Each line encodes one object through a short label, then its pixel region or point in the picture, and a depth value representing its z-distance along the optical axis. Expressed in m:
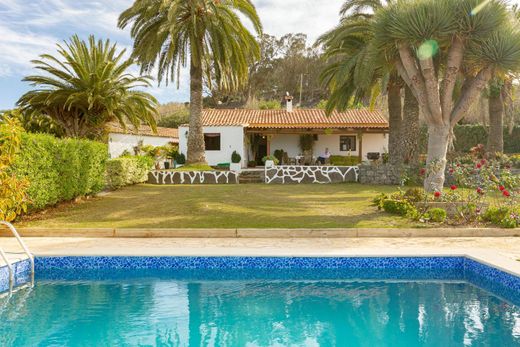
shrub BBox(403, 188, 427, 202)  12.12
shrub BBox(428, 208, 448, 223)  10.74
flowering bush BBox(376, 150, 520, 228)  10.55
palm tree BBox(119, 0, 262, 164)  21.41
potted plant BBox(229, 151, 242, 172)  29.94
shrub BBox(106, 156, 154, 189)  18.84
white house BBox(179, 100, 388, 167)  30.34
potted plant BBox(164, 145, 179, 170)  31.54
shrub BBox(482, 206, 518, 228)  10.16
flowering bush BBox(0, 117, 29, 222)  8.39
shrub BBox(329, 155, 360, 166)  30.36
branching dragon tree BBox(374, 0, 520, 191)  12.02
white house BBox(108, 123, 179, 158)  34.44
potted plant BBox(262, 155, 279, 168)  24.59
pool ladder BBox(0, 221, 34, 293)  6.72
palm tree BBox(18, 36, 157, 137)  21.03
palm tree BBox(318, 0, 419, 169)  19.28
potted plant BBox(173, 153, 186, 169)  30.08
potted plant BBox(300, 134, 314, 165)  32.84
